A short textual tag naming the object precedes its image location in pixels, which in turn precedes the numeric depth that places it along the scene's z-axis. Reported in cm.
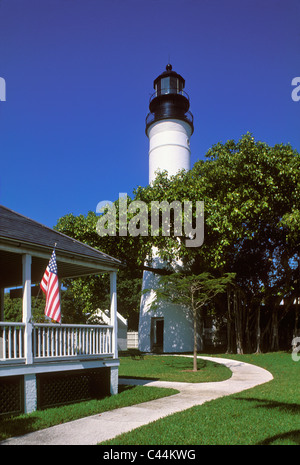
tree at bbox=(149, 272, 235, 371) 1638
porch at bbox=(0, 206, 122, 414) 832
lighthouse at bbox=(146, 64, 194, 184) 2834
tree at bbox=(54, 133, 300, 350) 1925
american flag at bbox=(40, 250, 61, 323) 841
